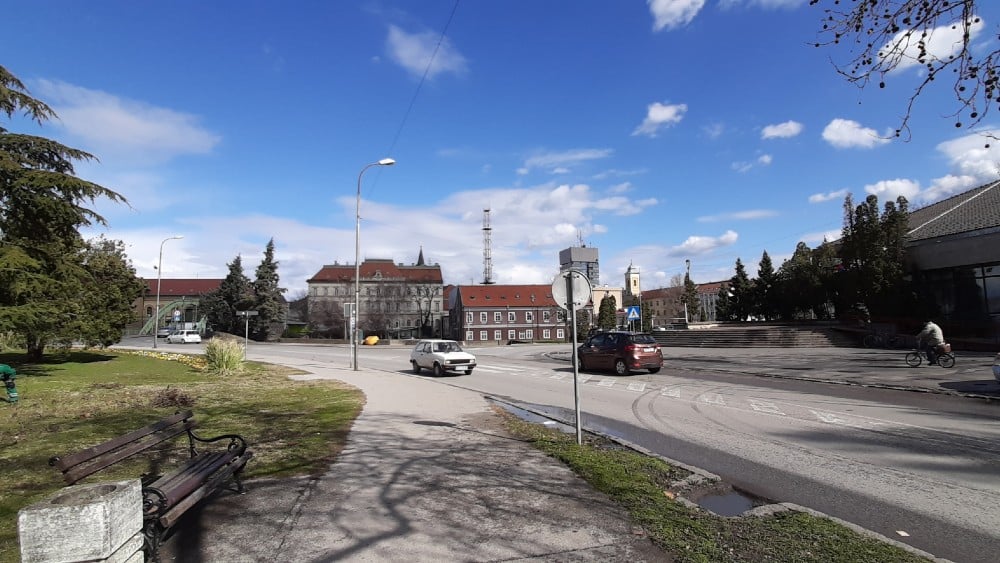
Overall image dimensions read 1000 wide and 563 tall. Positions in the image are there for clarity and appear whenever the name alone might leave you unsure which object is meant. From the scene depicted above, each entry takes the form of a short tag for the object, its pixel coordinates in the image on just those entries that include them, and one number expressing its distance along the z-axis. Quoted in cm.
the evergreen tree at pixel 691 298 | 8288
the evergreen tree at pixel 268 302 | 6794
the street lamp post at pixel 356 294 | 2561
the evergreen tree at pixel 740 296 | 5766
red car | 1927
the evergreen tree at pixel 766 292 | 5181
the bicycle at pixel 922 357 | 1862
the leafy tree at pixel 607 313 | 7638
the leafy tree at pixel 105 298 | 2180
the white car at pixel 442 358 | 2052
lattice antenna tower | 10769
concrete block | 292
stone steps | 3422
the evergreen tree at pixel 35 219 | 1580
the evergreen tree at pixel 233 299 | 7075
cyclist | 1853
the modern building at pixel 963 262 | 3106
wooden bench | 383
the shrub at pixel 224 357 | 2011
